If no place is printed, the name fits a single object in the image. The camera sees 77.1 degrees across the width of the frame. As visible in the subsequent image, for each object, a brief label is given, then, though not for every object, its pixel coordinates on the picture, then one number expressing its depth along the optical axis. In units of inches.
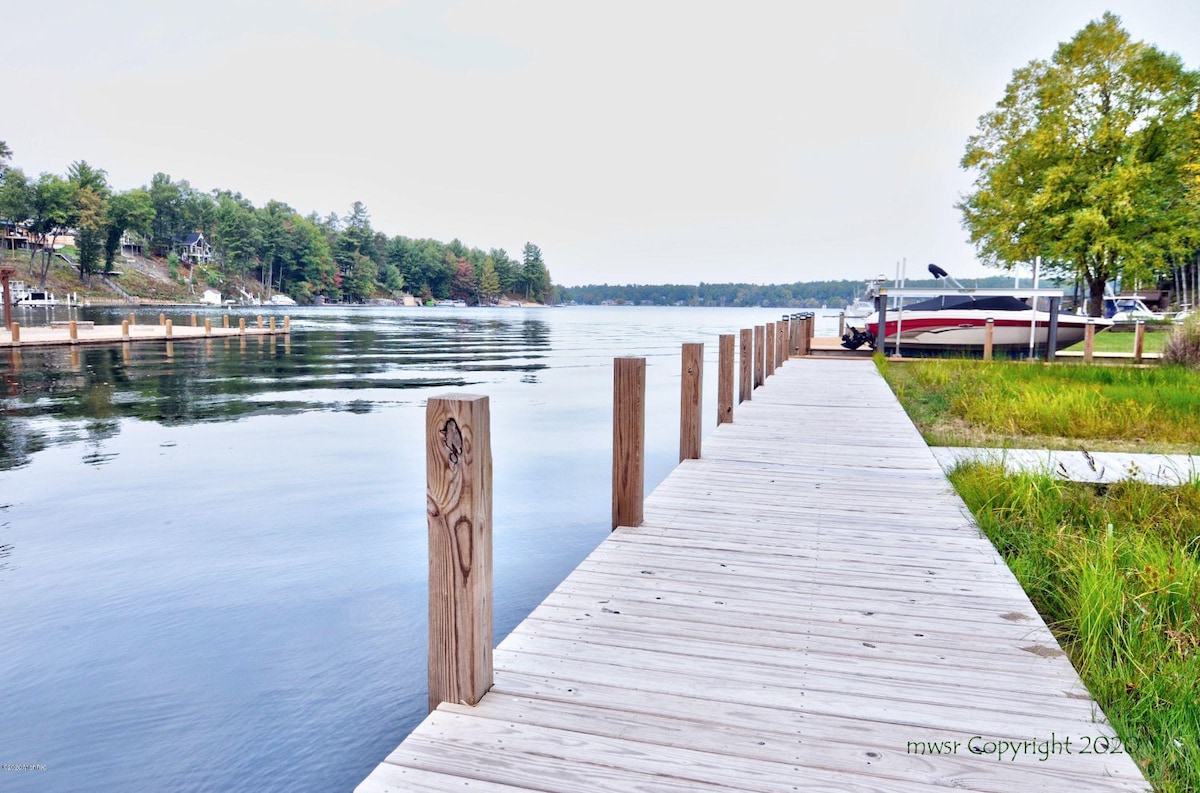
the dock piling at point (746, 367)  451.8
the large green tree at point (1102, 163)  1066.1
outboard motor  889.5
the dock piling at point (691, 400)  253.3
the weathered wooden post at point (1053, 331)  745.6
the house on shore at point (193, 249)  5049.2
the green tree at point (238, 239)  4699.8
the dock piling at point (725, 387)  352.8
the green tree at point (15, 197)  3695.9
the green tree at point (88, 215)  3855.8
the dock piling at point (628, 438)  186.9
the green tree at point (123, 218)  3981.3
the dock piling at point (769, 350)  572.0
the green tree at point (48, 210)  3737.7
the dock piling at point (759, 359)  506.6
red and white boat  820.6
